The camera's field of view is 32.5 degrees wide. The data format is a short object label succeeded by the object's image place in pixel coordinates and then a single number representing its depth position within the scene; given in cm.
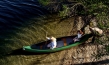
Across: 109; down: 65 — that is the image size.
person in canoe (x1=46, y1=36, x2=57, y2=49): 1557
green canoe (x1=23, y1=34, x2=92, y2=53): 1531
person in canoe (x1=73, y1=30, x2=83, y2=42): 1617
